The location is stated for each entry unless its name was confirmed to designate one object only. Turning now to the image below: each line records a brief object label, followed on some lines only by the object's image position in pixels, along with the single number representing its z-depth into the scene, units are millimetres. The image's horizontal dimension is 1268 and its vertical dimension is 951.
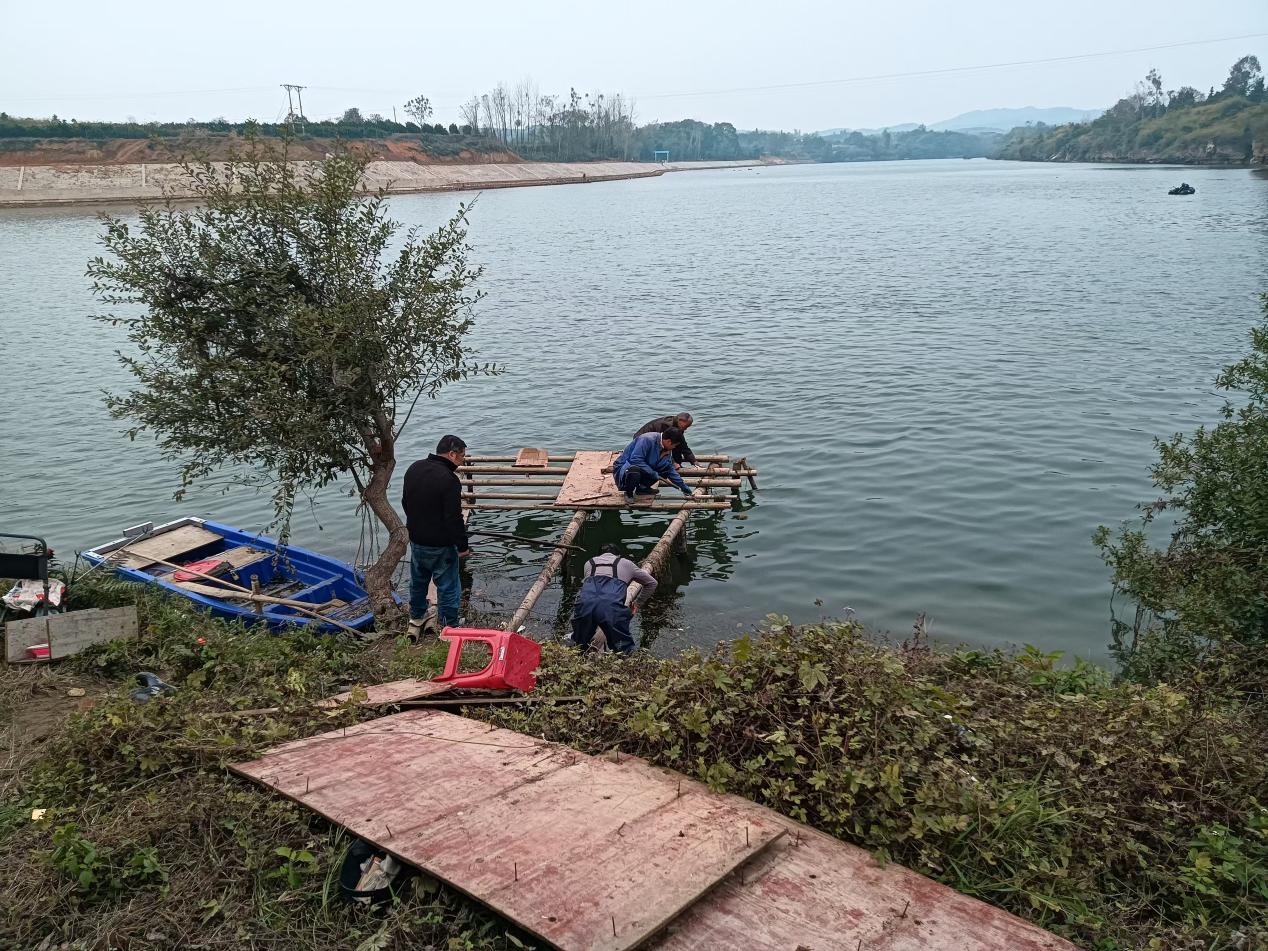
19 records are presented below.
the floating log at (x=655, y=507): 13570
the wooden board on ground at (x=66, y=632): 8398
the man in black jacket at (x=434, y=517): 9781
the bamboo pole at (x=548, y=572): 10820
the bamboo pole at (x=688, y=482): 14438
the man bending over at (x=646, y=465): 13609
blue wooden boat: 10578
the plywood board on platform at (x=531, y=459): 15719
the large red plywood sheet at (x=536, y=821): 4195
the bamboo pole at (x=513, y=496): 14742
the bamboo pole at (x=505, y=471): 15469
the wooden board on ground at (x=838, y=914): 4098
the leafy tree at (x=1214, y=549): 8672
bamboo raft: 13453
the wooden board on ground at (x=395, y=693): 6906
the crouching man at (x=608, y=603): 8961
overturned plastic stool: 6992
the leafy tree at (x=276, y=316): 9984
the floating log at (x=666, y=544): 12383
